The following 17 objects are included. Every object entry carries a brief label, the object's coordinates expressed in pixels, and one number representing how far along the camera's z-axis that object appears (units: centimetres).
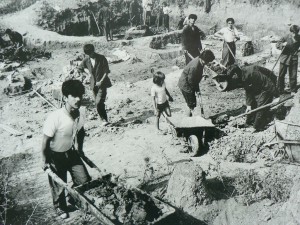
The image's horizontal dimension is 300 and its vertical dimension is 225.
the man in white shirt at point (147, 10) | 1918
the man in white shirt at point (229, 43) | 999
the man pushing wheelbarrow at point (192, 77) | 714
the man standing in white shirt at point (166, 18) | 1928
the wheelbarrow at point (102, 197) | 392
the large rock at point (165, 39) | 1596
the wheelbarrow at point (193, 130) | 632
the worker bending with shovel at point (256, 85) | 681
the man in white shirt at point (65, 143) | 434
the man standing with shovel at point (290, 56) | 889
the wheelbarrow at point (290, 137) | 545
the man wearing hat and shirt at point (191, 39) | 907
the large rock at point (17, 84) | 1135
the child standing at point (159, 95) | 716
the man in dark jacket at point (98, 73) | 771
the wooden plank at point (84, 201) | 382
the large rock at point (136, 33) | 1747
